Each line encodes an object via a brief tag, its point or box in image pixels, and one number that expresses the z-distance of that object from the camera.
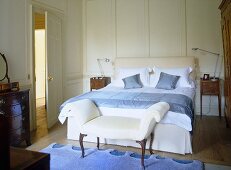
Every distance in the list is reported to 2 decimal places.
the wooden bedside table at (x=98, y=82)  5.75
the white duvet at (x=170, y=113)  3.08
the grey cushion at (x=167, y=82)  4.45
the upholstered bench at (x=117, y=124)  2.72
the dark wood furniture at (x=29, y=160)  0.88
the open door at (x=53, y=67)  4.36
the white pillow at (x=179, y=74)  4.66
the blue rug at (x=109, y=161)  2.76
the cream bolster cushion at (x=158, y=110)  2.72
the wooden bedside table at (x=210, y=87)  4.85
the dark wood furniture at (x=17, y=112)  3.10
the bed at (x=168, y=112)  3.12
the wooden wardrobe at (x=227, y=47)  3.57
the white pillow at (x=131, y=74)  4.97
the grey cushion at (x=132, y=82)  4.71
